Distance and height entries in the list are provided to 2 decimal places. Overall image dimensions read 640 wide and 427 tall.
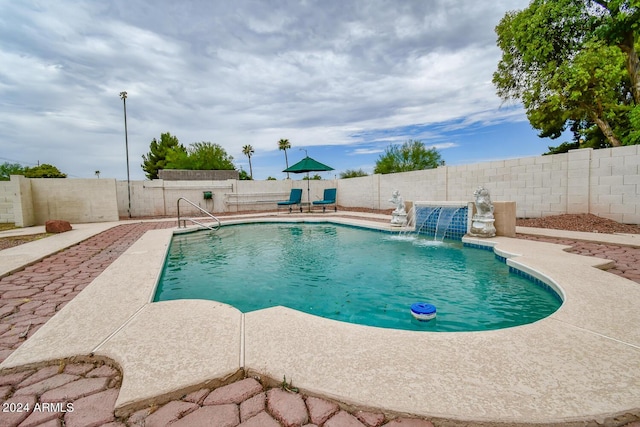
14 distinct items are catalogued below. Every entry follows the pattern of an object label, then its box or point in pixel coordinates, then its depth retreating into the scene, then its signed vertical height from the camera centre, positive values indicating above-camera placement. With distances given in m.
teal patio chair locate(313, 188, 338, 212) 11.77 +0.05
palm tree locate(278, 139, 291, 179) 38.72 +8.00
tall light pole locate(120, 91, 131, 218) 10.69 +2.75
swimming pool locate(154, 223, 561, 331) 2.60 -1.11
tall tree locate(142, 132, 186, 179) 35.38 +6.88
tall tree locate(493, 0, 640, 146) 8.80 +5.26
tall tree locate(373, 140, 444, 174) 21.34 +3.14
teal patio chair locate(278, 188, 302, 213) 12.98 +0.19
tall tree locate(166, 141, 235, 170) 33.44 +5.63
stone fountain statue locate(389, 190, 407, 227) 7.28 -0.45
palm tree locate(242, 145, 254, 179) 42.22 +7.78
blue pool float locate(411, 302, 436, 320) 2.40 -1.04
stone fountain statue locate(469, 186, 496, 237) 5.36 -0.43
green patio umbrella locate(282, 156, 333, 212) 12.12 +1.46
